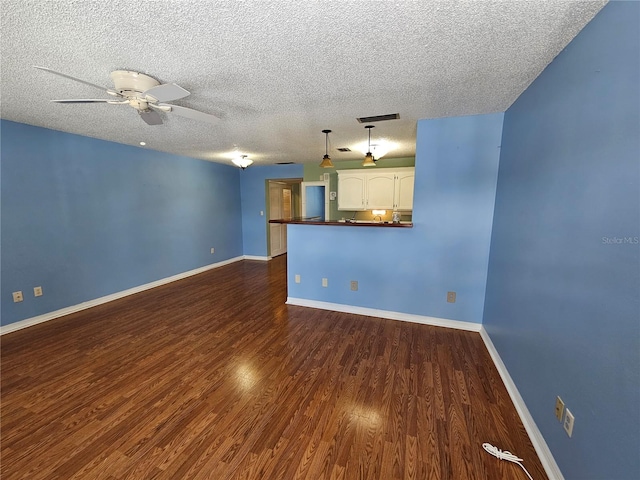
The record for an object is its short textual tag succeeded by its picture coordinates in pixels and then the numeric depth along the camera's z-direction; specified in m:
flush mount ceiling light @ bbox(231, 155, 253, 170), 4.37
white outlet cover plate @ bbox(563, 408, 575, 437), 1.26
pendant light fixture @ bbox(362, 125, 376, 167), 3.51
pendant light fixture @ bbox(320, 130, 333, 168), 3.41
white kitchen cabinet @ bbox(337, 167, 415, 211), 4.82
